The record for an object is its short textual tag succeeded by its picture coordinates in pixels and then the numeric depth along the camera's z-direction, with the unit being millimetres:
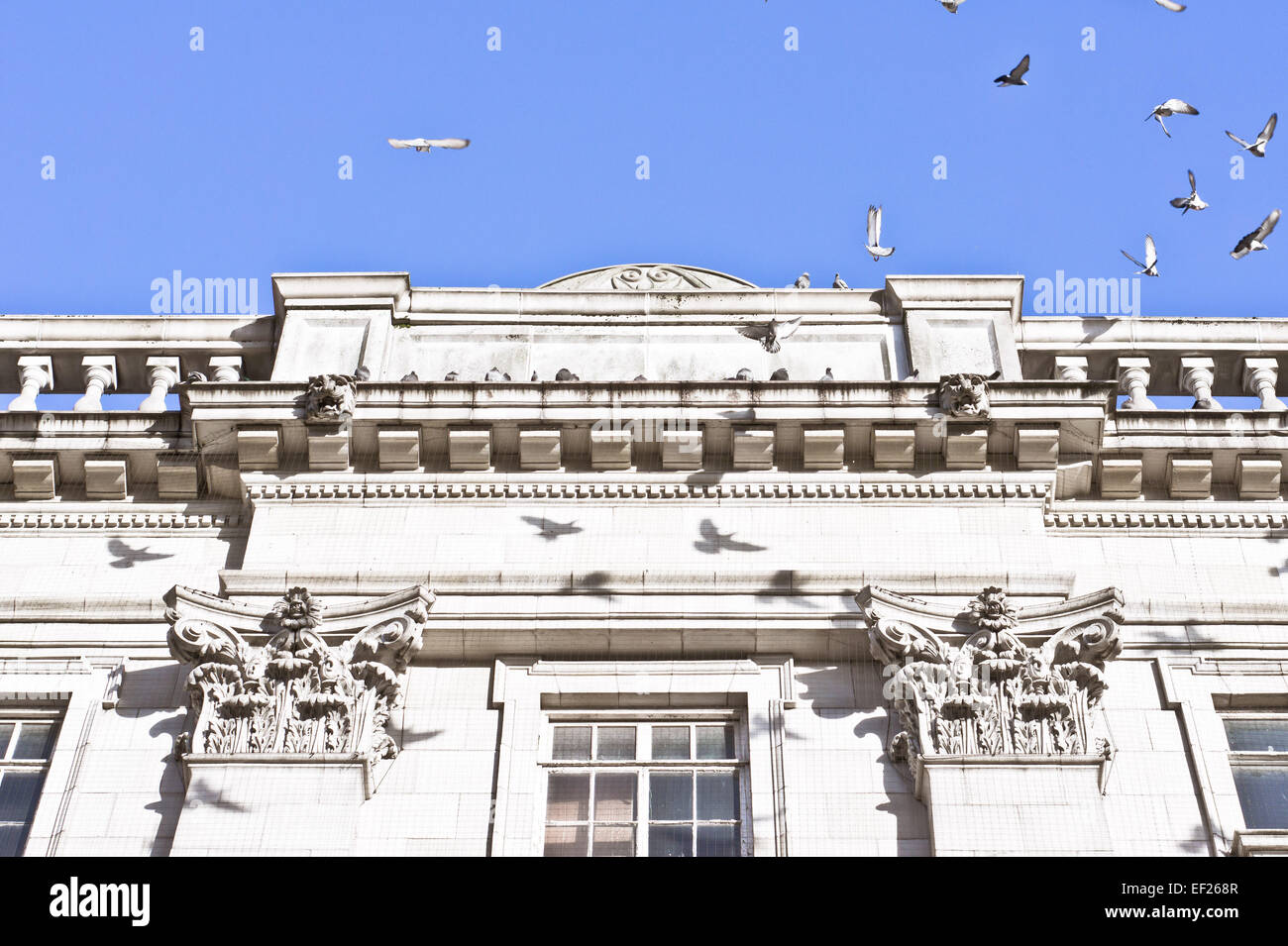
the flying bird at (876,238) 22859
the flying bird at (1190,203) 21781
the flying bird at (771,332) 21680
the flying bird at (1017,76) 21734
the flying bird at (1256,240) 22141
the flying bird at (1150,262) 21859
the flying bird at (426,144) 21500
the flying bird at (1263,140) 21453
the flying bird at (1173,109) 21391
